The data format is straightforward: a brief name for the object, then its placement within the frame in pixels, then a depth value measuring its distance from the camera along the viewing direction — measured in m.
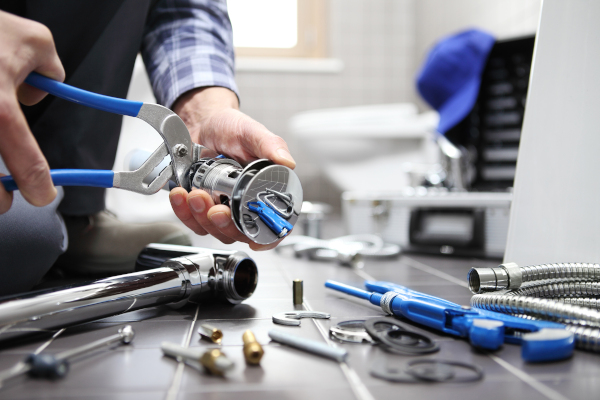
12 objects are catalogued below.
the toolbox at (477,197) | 1.00
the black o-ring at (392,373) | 0.36
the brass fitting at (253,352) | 0.39
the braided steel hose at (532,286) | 0.47
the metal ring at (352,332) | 0.44
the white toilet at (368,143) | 2.07
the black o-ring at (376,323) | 0.43
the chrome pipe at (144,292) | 0.42
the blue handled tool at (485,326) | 0.39
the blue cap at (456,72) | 1.22
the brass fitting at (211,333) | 0.44
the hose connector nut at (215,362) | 0.36
